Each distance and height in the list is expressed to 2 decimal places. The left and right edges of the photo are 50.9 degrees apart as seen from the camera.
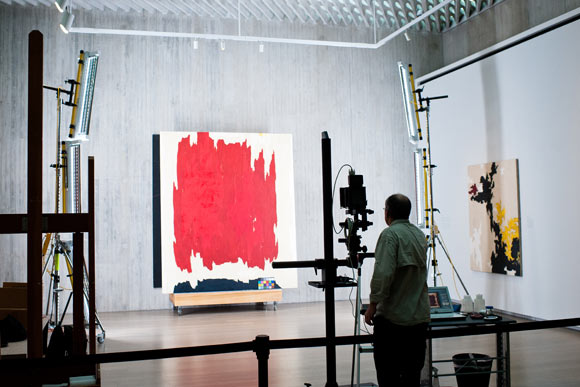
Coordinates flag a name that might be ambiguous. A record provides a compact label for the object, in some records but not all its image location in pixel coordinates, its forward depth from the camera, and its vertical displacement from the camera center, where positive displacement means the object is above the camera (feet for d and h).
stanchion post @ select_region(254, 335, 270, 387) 8.91 -1.81
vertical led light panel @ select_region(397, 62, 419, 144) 27.71 +5.43
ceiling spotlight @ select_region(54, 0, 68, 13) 21.56 +8.13
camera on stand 11.87 +0.31
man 10.82 -1.43
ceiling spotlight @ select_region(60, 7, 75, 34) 23.97 +8.36
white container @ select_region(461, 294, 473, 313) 14.34 -1.91
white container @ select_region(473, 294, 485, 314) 14.21 -1.90
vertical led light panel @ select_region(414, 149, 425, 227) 27.12 +2.02
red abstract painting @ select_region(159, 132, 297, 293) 30.04 +0.92
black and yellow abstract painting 26.30 +0.27
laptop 13.56 -1.83
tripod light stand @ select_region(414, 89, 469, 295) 26.23 +0.82
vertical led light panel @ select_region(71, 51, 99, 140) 22.33 +5.44
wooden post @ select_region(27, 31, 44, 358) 8.85 +0.54
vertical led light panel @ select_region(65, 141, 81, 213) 21.03 +1.90
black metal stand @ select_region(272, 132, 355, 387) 10.35 -0.63
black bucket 13.89 -3.34
